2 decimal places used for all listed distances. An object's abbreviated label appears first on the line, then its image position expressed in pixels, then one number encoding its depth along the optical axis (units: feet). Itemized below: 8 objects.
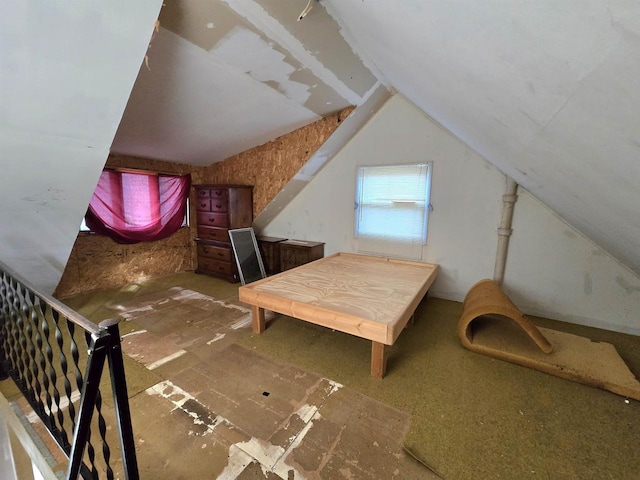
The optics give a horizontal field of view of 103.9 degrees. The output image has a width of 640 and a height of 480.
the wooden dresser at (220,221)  12.86
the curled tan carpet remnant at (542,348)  5.65
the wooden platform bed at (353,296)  5.82
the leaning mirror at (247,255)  12.23
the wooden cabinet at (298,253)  12.62
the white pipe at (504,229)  8.92
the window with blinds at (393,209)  10.80
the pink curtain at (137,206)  11.10
